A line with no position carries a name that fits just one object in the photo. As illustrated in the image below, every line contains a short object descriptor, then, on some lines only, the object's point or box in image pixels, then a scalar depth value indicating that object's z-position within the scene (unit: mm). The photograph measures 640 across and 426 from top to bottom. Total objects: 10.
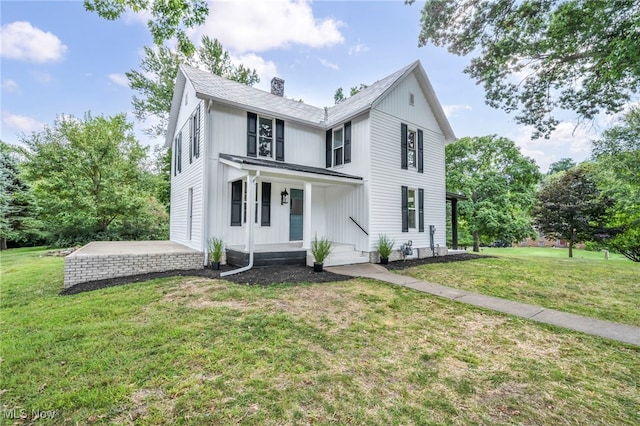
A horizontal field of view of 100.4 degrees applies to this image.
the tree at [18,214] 14844
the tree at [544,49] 6211
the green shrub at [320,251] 7484
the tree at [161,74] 17500
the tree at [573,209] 16531
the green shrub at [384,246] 9023
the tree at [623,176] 11992
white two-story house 8555
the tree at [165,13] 5648
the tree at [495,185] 17328
